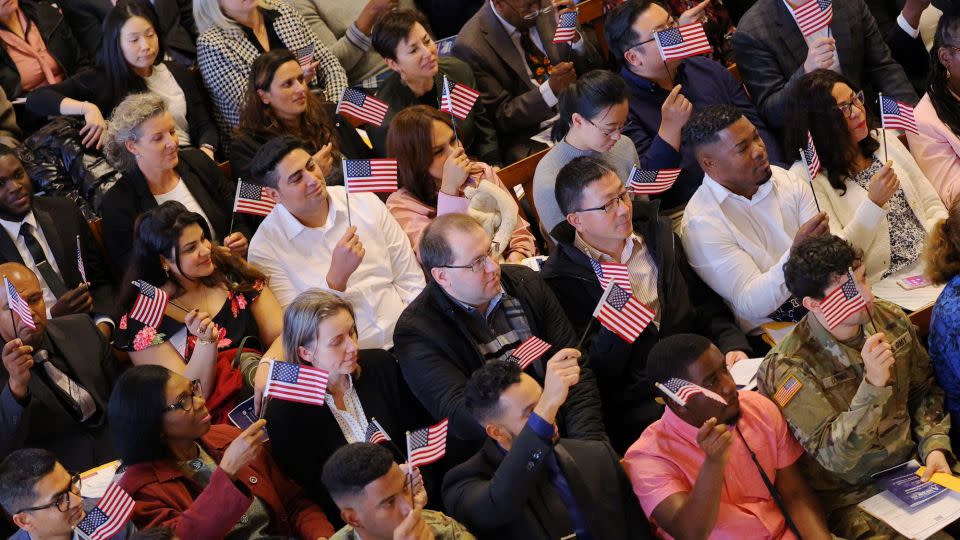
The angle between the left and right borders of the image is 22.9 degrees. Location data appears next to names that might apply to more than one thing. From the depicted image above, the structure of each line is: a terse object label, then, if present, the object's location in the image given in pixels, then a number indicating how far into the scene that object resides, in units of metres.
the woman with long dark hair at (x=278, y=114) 10.11
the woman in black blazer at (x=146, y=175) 9.48
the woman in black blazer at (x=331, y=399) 7.44
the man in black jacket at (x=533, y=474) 6.08
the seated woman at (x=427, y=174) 9.18
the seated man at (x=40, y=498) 6.62
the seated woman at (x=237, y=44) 10.96
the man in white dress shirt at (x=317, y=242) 8.84
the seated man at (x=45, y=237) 9.14
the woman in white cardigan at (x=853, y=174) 8.73
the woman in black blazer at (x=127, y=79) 10.46
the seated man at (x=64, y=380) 8.13
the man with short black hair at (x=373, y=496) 6.07
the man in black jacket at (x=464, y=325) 7.45
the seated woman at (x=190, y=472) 6.65
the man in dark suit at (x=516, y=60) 10.93
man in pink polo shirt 6.20
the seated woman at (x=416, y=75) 10.45
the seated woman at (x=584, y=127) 9.25
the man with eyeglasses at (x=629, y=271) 8.02
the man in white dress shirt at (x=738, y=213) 8.35
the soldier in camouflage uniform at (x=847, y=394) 6.43
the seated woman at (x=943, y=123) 9.29
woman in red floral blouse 8.40
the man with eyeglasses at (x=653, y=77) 10.13
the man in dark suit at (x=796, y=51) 10.61
